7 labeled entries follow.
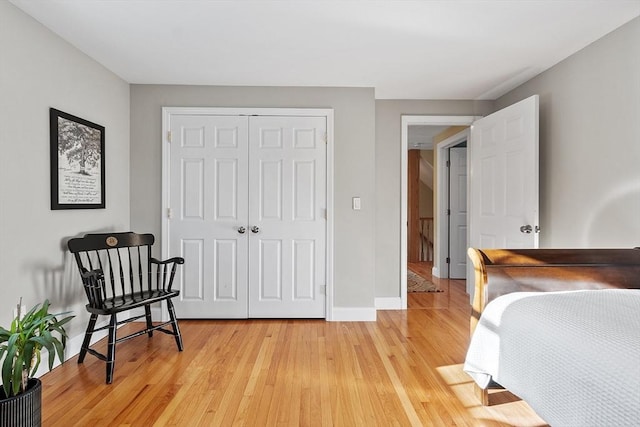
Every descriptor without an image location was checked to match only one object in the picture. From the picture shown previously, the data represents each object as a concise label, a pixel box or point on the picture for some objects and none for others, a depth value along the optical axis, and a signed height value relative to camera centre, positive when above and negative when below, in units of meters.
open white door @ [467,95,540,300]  3.25 +0.29
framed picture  2.67 +0.34
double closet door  3.77 -0.06
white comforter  1.18 -0.53
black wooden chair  2.57 -0.58
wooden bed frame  2.09 -0.34
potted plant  1.71 -0.74
